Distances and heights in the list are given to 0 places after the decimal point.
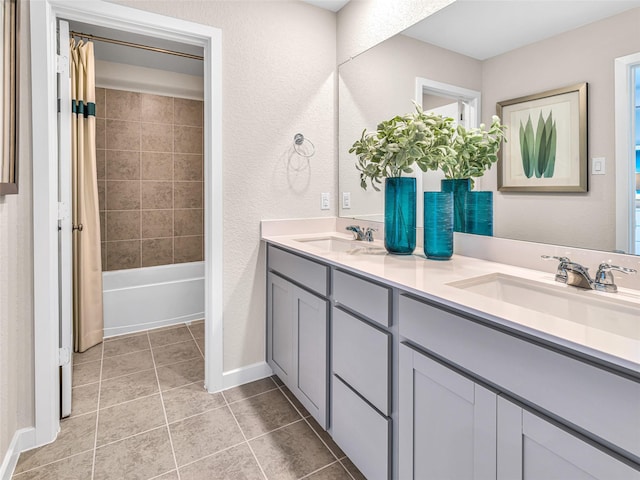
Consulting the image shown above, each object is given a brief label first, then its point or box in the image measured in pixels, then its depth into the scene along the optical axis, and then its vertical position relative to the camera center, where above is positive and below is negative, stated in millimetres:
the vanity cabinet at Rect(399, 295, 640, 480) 655 -385
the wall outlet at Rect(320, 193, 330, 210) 2391 +224
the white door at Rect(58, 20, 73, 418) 1728 +113
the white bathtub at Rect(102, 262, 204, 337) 2896 -545
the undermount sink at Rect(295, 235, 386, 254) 1779 -56
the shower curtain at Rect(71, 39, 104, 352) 2488 +212
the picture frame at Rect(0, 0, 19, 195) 1320 +530
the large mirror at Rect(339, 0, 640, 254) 1115 +629
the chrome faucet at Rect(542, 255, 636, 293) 1049 -127
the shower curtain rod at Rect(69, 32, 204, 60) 2489 +1406
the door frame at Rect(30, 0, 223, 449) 1567 +360
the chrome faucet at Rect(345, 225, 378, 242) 2066 +9
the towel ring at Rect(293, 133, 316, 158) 2244 +580
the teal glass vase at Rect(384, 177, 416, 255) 1609 +97
